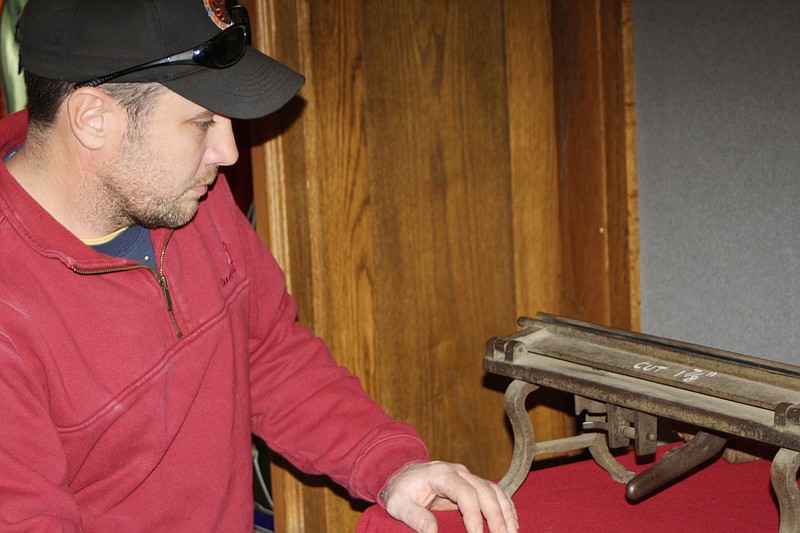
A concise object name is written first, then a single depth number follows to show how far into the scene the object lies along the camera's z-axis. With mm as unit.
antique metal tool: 1214
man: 1330
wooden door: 2014
